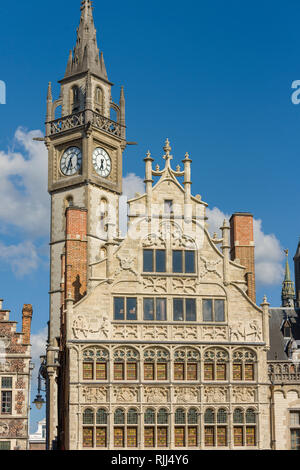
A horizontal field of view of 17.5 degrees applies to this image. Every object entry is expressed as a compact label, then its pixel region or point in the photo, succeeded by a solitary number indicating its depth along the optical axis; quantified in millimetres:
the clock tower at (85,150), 83625
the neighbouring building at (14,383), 57469
